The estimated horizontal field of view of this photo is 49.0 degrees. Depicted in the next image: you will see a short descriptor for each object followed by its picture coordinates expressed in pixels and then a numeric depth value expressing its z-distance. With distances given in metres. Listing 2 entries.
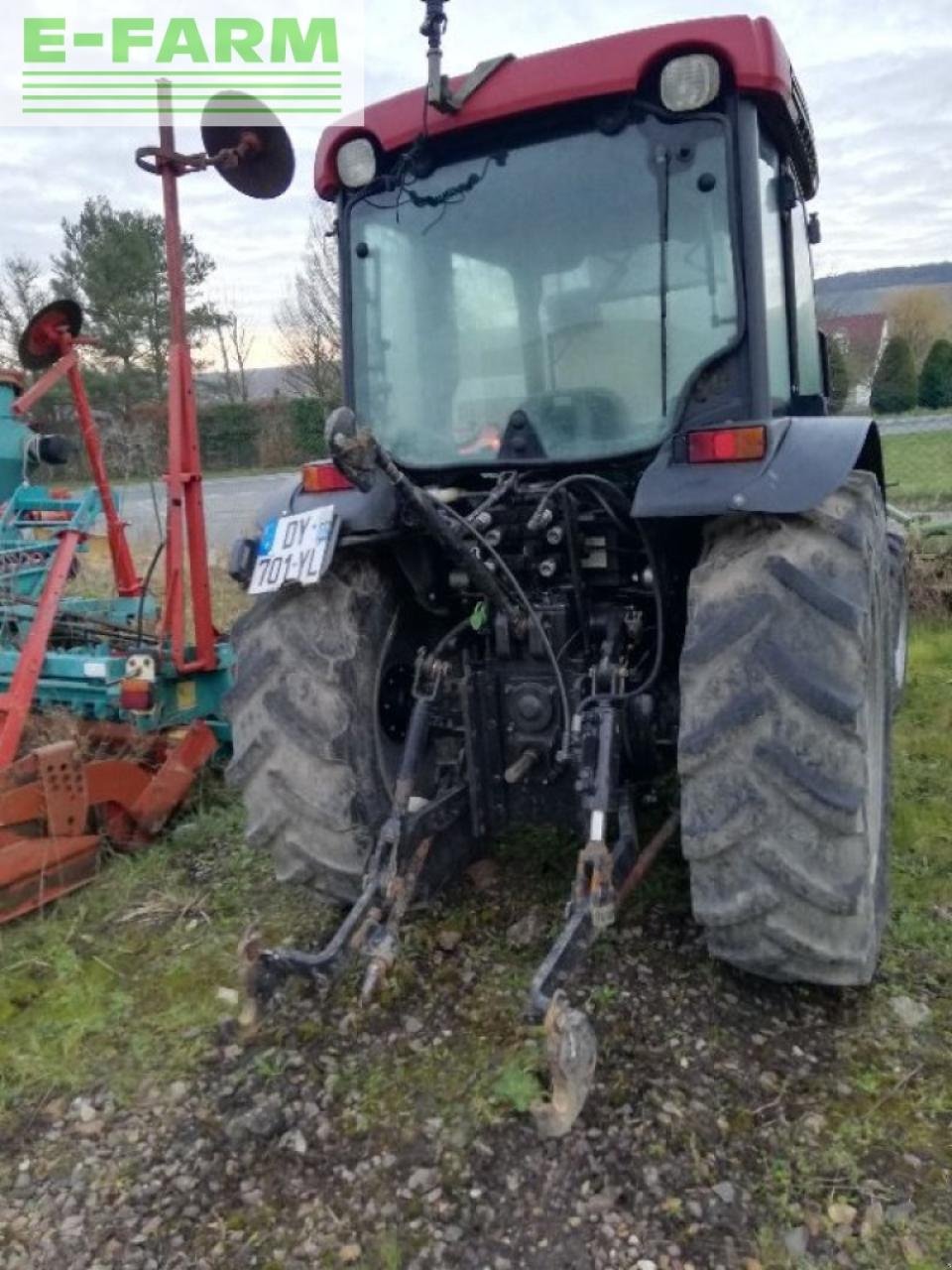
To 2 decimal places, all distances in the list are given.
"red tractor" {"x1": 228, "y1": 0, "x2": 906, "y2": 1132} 2.25
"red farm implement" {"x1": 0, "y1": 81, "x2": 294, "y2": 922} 3.43
